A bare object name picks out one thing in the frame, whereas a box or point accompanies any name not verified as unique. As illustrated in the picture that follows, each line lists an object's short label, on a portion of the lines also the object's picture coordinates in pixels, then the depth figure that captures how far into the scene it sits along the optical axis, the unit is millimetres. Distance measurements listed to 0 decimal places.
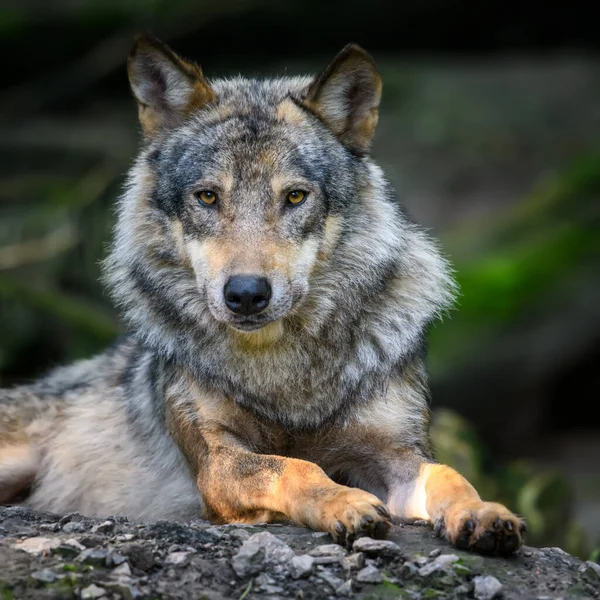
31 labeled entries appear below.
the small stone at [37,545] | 8492
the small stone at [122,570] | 8102
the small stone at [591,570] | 9148
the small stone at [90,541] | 8625
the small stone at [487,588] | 8414
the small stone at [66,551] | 8359
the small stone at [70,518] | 9682
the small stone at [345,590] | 8289
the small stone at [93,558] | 8234
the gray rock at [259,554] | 8477
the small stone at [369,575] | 8453
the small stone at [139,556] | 8289
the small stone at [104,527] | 9187
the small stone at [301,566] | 8461
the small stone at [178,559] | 8430
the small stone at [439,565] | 8625
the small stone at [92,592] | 7691
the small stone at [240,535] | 9039
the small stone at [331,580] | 8359
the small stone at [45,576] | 7877
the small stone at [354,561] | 8539
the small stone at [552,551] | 9664
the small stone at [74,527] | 9305
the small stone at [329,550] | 8742
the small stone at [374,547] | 8750
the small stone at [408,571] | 8641
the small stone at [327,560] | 8617
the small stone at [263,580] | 8328
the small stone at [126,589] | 7771
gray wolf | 10273
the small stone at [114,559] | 8242
